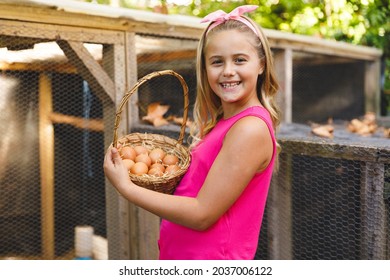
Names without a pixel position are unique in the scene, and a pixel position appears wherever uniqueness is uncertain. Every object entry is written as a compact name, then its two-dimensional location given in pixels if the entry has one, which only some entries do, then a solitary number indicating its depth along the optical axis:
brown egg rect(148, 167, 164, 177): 1.29
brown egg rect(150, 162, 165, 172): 1.33
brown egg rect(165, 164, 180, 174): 1.31
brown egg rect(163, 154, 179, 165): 1.38
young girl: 1.12
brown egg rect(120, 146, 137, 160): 1.35
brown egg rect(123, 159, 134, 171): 1.30
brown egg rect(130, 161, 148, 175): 1.28
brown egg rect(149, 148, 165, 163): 1.38
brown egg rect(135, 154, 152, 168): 1.34
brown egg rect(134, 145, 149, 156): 1.39
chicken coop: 2.08
